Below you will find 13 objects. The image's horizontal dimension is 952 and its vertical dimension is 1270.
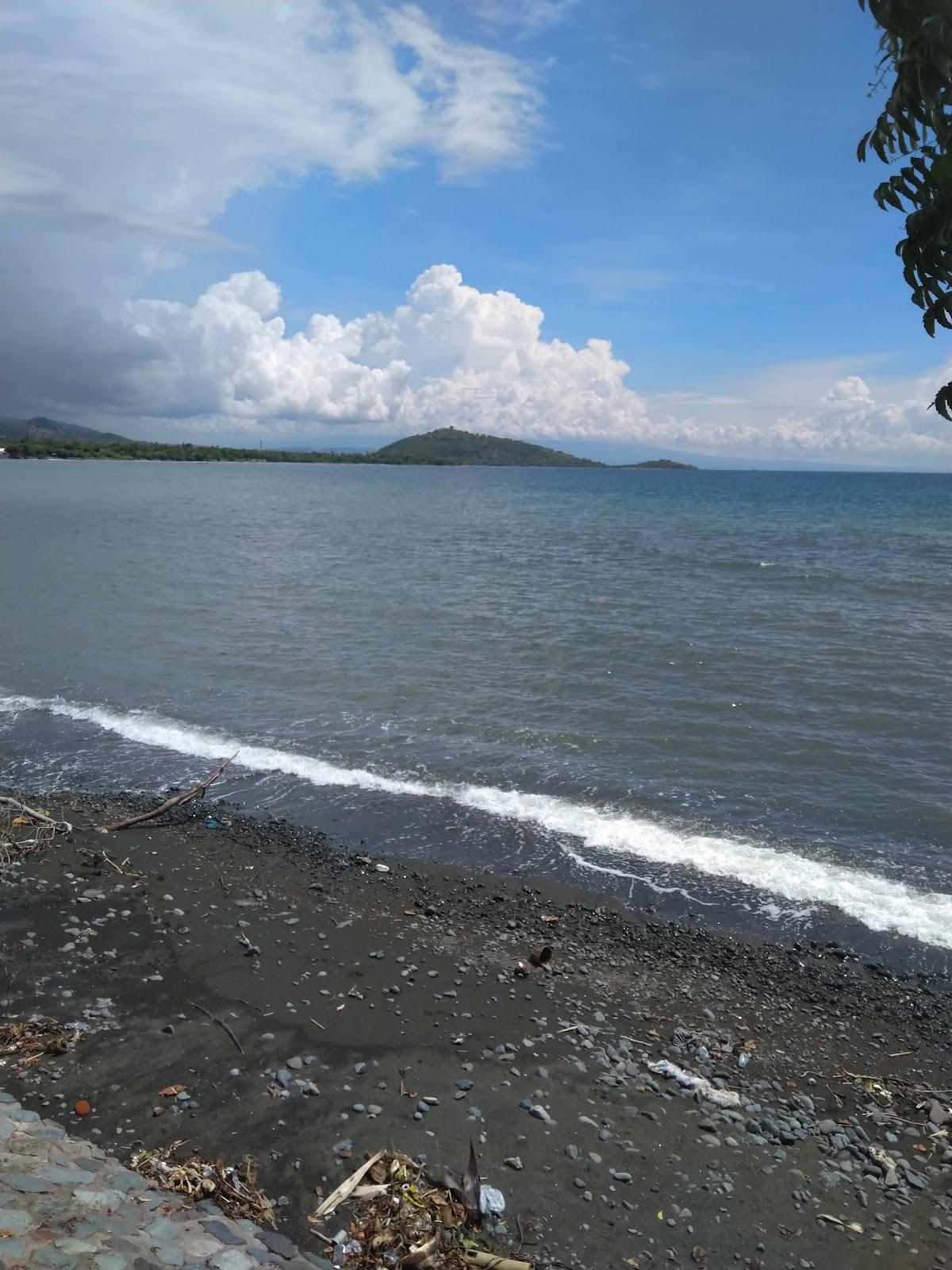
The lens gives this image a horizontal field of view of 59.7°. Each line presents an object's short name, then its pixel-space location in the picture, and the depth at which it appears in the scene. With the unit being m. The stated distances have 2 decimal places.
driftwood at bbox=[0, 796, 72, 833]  12.99
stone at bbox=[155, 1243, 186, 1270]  5.06
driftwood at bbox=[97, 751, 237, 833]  13.52
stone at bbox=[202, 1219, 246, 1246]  5.65
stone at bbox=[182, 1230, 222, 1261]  5.31
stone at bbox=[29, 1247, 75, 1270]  4.60
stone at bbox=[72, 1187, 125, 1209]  5.44
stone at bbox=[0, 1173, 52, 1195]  5.32
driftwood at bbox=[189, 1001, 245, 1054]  8.40
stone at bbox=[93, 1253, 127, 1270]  4.74
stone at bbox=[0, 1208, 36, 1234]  4.81
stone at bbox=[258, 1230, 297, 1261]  5.73
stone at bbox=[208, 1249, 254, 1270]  5.28
